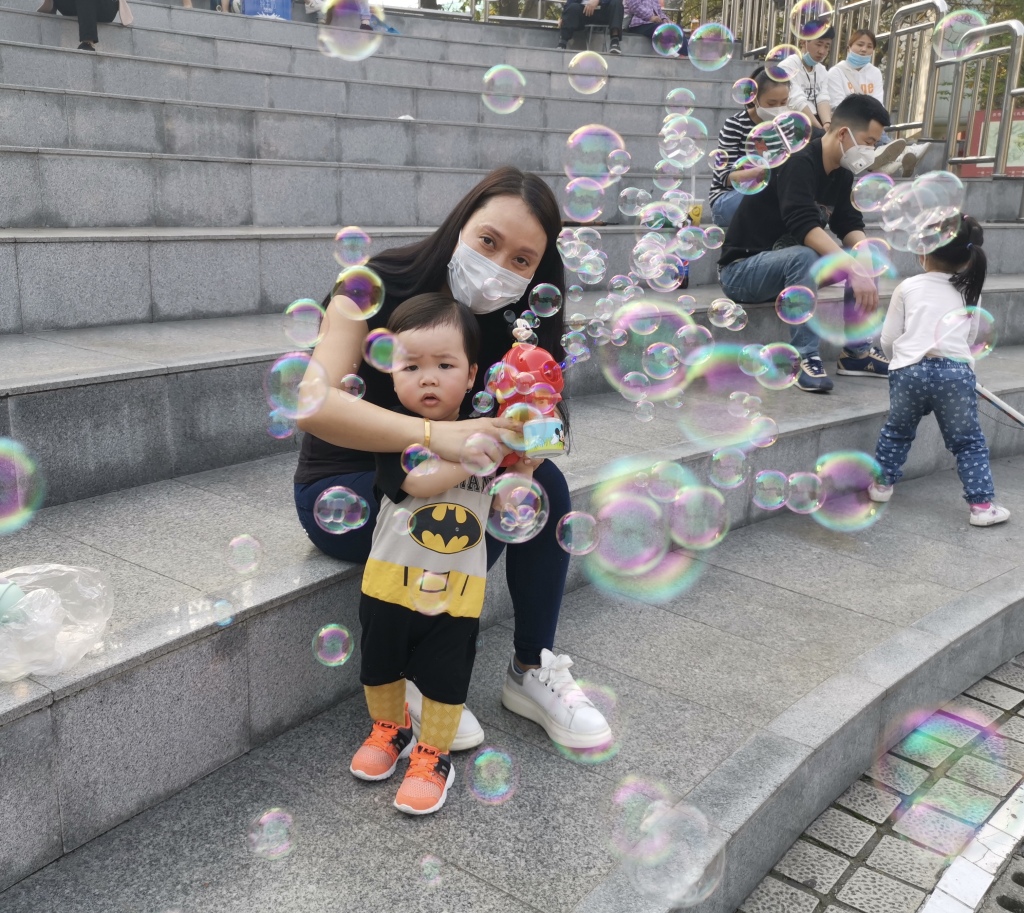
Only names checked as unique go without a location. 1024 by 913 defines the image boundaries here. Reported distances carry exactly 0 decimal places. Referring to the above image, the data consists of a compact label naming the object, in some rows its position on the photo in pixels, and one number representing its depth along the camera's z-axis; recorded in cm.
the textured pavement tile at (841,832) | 252
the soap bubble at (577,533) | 261
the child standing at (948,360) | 457
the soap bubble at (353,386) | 239
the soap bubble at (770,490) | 430
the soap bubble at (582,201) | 425
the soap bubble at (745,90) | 554
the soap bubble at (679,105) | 948
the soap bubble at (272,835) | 208
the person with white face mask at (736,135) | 569
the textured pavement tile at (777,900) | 228
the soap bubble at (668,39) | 520
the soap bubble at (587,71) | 497
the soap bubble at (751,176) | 516
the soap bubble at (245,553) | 267
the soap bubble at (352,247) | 347
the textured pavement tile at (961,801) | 268
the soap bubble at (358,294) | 244
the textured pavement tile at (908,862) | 241
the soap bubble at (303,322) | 316
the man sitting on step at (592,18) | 1251
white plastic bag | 198
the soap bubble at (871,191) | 500
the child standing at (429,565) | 224
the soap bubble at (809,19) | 704
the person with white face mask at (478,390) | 241
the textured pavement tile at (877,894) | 229
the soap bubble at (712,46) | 507
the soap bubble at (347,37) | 534
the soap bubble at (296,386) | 228
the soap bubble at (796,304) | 504
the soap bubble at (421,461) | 221
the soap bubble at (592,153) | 452
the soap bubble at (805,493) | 436
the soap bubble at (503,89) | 478
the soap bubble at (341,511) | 246
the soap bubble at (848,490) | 463
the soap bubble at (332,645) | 254
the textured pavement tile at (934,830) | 254
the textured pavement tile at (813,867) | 238
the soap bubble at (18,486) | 295
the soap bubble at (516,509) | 237
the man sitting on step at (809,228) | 537
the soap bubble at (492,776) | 233
